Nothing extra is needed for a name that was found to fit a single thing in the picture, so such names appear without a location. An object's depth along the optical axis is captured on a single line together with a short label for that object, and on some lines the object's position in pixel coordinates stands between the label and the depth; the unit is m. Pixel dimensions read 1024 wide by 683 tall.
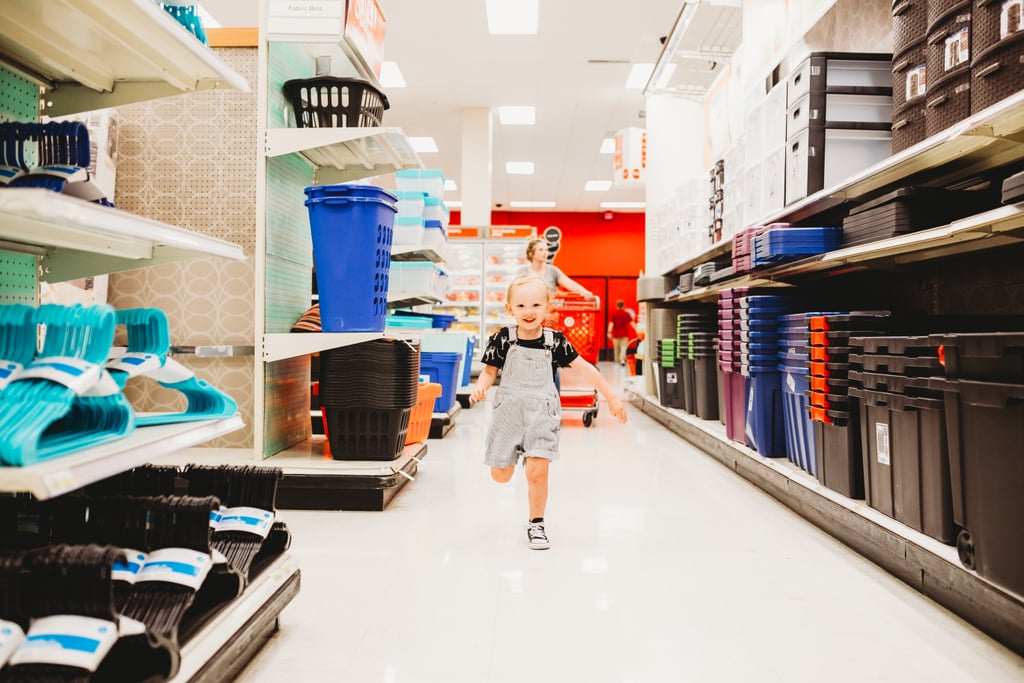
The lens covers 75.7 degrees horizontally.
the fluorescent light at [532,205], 17.66
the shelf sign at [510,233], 9.98
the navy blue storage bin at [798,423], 2.82
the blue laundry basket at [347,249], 2.72
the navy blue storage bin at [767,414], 3.24
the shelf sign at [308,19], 2.86
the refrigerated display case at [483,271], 9.88
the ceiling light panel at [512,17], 6.74
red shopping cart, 6.06
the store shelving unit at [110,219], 1.01
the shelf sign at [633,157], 8.82
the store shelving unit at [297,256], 2.75
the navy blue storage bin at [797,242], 2.77
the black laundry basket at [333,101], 3.03
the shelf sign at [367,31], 3.17
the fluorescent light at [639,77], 8.38
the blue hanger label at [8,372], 1.04
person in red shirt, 14.10
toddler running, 2.41
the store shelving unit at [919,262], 1.60
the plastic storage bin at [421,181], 4.61
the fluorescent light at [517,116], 10.20
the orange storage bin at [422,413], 3.62
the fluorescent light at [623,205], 17.16
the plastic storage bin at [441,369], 4.94
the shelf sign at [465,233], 9.93
